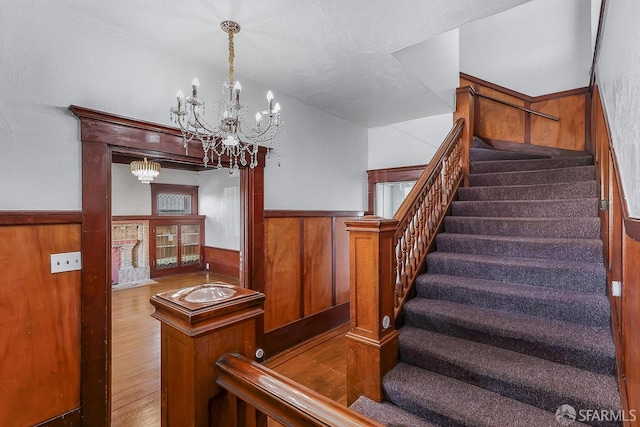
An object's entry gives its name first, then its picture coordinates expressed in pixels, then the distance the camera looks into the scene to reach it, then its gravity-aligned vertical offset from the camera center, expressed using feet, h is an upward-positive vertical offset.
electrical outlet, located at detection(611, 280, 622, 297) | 4.83 -1.28
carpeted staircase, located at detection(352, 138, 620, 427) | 5.05 -2.21
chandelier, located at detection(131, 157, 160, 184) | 16.97 +2.43
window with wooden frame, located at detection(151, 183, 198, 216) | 21.91 +1.01
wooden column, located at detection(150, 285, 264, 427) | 2.68 -1.24
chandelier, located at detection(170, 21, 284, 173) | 6.29 +2.15
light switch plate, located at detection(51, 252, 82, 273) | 6.07 -0.96
